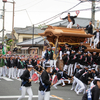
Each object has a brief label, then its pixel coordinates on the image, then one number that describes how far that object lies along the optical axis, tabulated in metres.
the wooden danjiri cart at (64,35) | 14.18
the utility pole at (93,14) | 19.06
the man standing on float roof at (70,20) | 16.27
